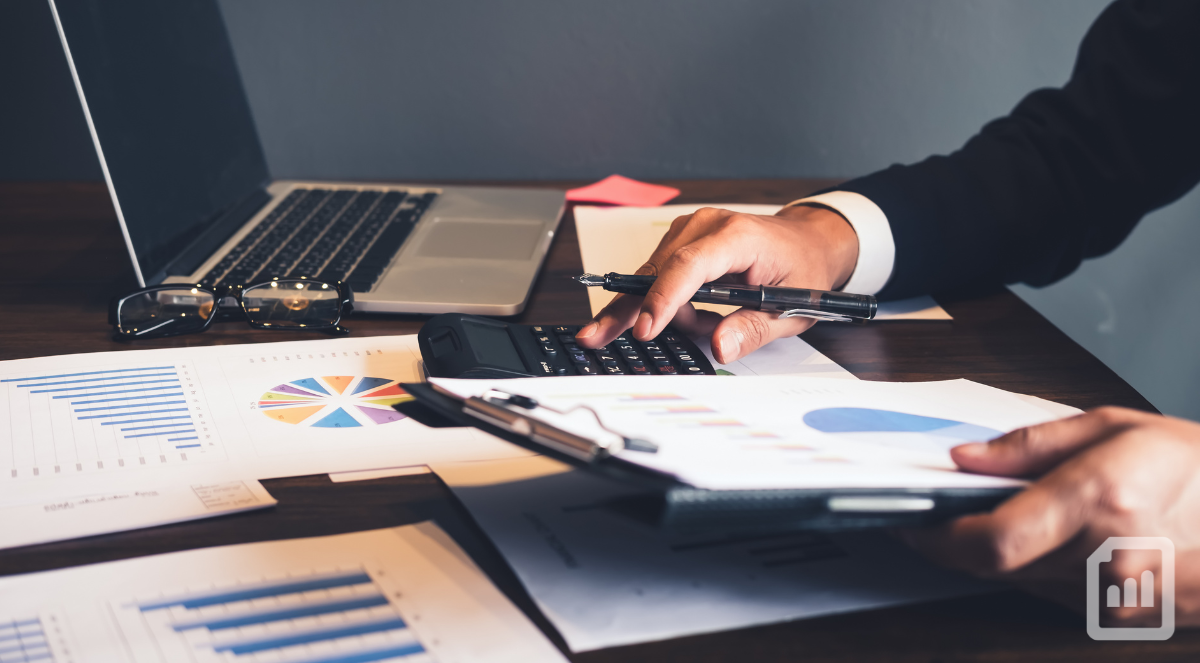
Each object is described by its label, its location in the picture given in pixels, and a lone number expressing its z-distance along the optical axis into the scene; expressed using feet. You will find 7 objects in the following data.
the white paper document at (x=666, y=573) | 1.12
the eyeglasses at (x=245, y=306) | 2.03
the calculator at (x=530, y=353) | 1.70
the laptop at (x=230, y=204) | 2.15
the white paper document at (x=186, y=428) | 1.36
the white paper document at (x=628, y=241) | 2.39
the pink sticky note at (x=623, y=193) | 3.42
